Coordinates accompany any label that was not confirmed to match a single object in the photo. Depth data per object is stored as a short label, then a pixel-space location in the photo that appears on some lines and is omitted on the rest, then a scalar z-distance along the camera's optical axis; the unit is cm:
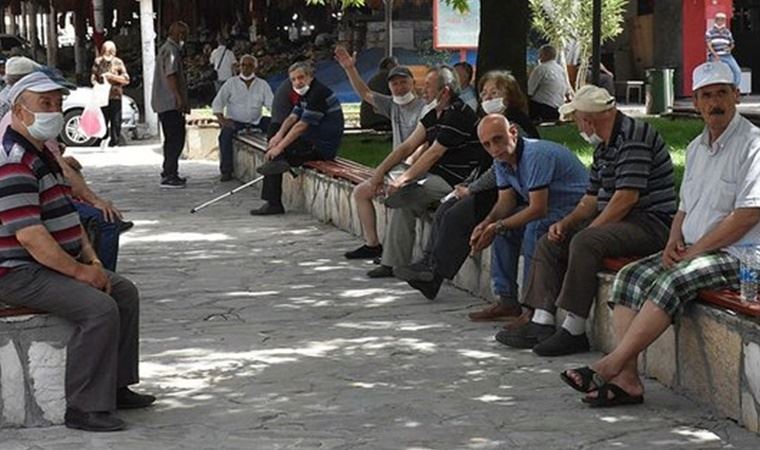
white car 2322
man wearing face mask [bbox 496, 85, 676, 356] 763
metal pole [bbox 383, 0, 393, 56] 2264
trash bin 2530
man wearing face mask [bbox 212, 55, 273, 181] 1789
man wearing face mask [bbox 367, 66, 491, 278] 1012
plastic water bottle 646
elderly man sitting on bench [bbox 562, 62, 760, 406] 668
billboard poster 2367
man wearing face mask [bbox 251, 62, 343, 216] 1417
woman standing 2259
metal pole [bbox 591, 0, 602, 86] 1464
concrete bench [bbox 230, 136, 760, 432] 638
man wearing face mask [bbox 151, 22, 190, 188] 1720
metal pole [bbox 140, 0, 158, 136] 2383
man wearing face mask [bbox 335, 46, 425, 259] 1160
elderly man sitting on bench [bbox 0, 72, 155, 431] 646
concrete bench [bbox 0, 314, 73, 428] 665
